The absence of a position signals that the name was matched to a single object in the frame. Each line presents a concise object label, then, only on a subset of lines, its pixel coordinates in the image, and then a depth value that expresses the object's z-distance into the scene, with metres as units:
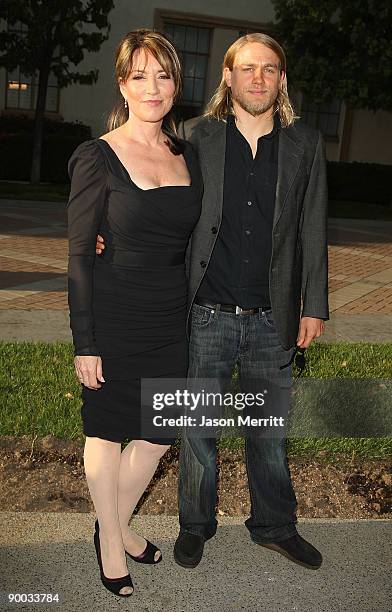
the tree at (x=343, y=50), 19.52
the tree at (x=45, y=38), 18.44
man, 3.09
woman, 2.80
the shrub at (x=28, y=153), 21.67
